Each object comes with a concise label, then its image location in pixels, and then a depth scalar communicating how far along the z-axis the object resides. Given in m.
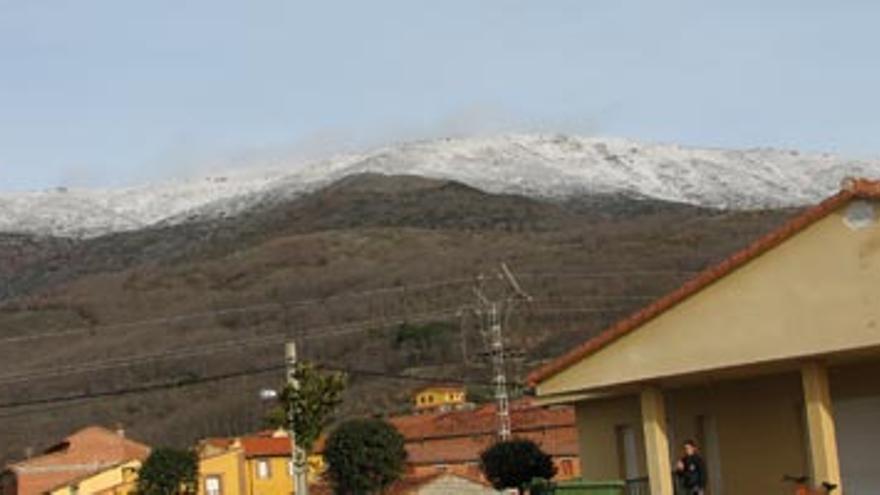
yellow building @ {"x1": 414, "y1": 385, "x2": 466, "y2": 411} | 108.65
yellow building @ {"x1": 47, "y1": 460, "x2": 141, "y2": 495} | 71.62
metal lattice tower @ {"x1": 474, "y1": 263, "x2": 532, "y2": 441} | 55.75
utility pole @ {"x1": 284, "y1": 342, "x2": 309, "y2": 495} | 31.62
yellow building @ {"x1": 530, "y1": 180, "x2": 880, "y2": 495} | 19.83
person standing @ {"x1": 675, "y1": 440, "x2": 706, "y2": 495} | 21.80
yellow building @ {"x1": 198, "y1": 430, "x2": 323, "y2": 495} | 72.19
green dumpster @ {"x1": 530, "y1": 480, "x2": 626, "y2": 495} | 24.45
